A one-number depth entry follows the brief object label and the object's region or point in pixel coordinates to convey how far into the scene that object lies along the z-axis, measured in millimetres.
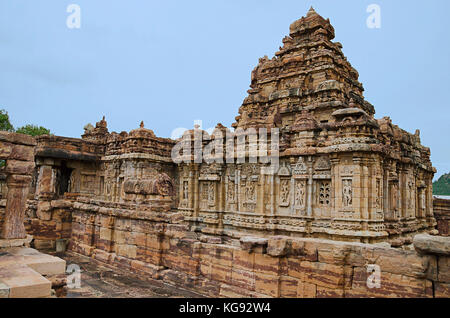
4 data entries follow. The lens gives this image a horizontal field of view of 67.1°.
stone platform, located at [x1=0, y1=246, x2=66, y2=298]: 4514
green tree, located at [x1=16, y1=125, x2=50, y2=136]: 35750
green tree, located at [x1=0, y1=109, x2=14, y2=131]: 32188
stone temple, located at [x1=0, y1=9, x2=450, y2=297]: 6570
